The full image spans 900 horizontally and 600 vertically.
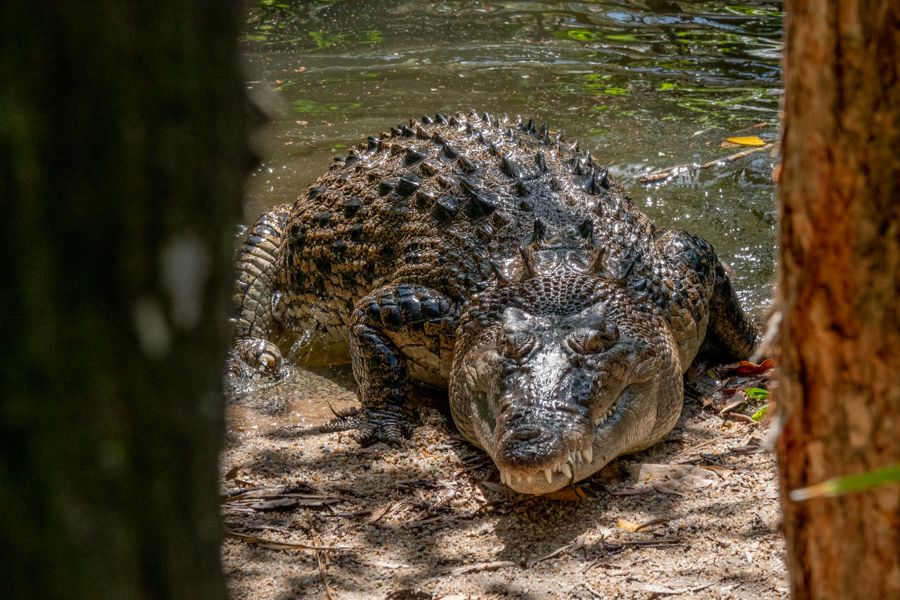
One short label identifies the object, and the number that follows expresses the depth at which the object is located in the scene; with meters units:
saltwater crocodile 8.27
